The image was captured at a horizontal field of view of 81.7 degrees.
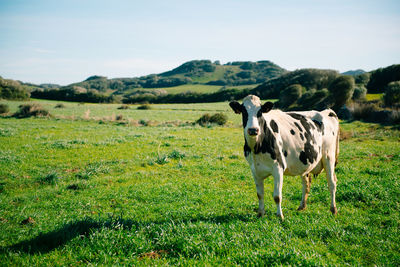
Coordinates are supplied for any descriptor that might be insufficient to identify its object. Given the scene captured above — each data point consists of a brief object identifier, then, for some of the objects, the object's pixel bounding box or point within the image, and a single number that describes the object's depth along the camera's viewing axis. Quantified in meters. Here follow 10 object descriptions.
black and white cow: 5.79
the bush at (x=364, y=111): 28.69
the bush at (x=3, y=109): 39.10
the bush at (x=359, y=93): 45.01
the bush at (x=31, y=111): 37.19
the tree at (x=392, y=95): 30.69
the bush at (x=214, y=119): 32.84
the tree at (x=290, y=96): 59.09
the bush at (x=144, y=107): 65.31
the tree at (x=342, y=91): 42.00
